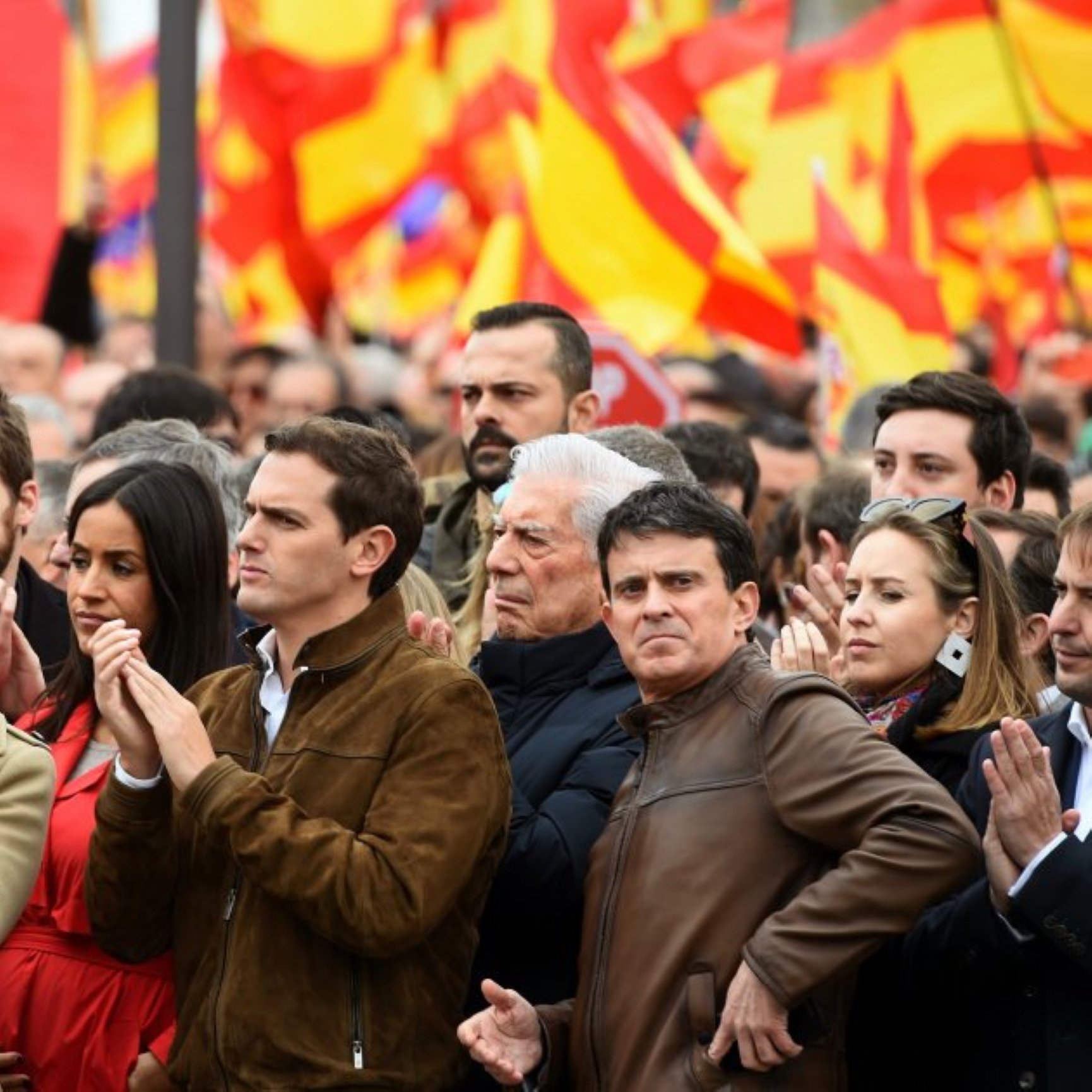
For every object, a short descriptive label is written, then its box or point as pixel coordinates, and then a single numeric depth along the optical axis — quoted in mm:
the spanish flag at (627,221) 22156
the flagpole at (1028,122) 27984
